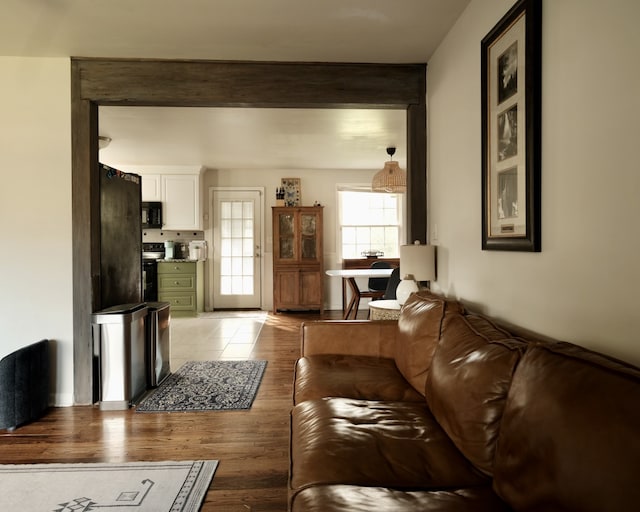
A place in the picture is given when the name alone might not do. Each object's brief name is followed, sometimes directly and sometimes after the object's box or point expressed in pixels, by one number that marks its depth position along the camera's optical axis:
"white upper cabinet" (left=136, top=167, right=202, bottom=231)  6.45
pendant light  4.66
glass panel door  6.87
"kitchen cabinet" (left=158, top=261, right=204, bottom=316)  6.40
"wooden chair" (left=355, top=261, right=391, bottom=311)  5.43
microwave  6.38
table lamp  2.78
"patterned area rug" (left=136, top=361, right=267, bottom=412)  2.78
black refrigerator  3.08
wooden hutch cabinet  6.45
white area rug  1.71
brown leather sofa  0.81
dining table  5.04
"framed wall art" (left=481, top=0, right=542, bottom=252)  1.57
